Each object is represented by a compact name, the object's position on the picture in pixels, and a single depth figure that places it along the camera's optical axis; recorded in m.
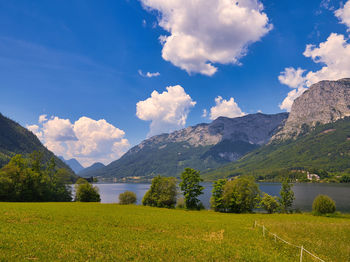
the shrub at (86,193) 109.25
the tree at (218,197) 91.75
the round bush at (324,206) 81.44
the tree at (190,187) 96.22
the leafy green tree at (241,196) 88.19
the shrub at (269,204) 90.19
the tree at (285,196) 100.06
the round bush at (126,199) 107.06
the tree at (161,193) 97.50
